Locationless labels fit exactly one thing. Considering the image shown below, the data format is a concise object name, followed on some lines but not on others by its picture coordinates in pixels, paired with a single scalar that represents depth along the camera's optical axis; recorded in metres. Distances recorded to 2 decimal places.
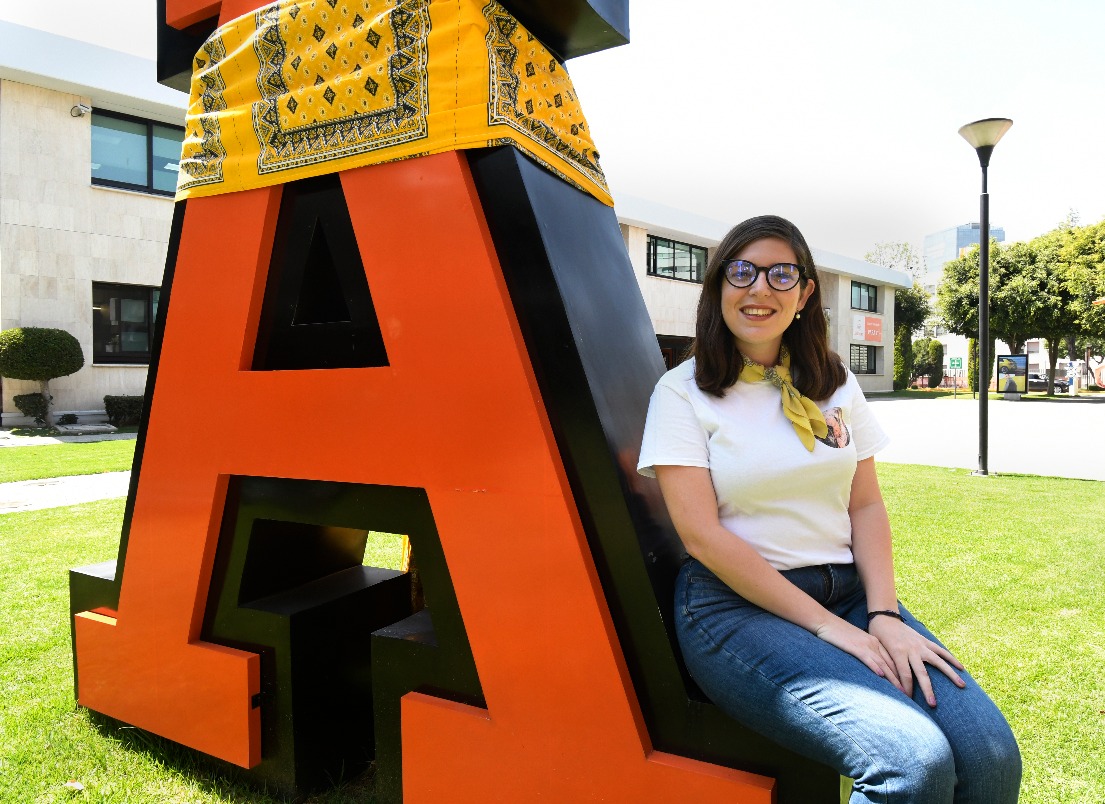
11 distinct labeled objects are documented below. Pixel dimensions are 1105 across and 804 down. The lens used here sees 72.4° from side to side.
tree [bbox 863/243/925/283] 60.62
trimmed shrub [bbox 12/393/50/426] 14.22
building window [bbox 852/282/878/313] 35.62
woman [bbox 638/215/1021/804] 1.56
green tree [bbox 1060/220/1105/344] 30.86
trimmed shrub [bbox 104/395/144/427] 15.01
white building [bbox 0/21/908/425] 14.29
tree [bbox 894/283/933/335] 42.78
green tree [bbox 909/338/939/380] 49.47
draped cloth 2.20
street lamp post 9.30
